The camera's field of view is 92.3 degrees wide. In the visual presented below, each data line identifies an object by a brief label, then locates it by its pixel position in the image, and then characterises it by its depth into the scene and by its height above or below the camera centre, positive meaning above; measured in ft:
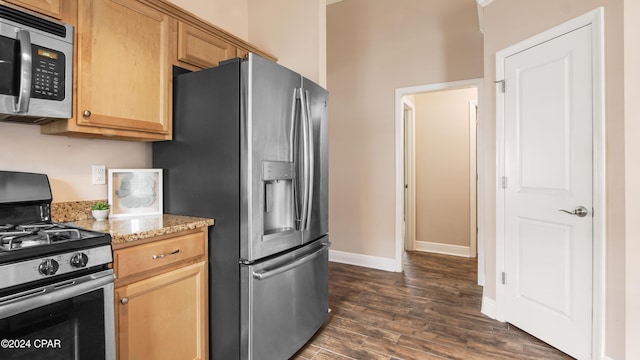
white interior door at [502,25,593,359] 6.46 -0.26
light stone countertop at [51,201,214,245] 4.58 -0.75
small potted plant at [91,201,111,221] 5.72 -0.58
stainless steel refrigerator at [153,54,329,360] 5.30 -0.19
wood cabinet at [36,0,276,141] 4.91 +2.12
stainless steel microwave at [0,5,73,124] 4.18 +1.63
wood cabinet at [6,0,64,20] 4.34 +2.52
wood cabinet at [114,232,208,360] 4.48 -1.96
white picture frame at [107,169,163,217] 6.27 -0.23
